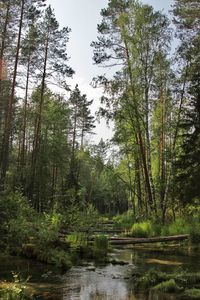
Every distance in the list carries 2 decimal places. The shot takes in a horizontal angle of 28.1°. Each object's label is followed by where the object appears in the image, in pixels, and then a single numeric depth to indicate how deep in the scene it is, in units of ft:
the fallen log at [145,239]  60.75
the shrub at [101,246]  53.93
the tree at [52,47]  97.04
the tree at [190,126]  75.66
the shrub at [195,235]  66.18
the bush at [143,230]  73.51
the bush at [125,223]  103.13
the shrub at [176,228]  69.97
